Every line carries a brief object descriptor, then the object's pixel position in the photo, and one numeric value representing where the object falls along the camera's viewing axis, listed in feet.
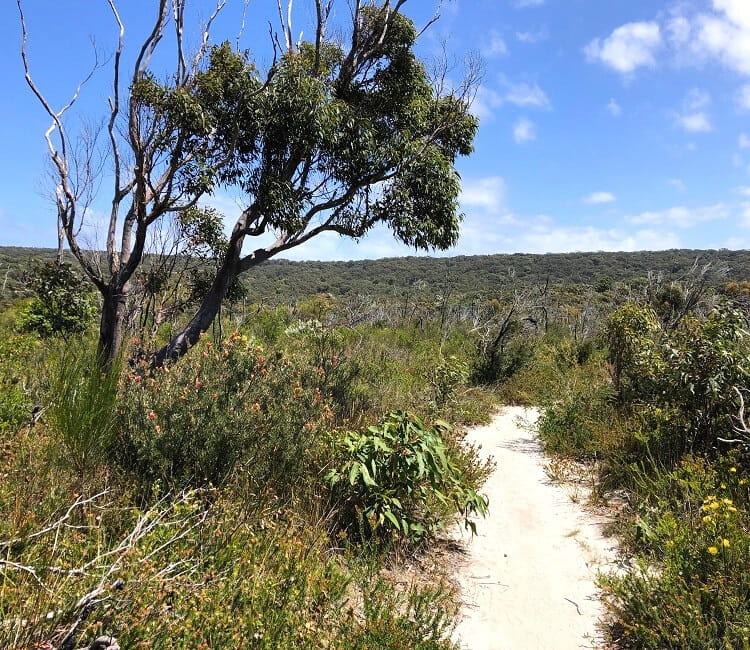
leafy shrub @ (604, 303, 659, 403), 20.23
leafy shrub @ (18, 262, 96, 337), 28.89
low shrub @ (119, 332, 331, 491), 10.84
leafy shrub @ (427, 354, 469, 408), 21.93
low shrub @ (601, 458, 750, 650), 8.23
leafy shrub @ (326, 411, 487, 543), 11.30
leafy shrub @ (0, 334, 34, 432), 12.96
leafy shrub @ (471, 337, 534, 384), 35.53
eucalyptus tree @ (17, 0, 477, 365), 23.61
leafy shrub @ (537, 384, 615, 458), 19.54
